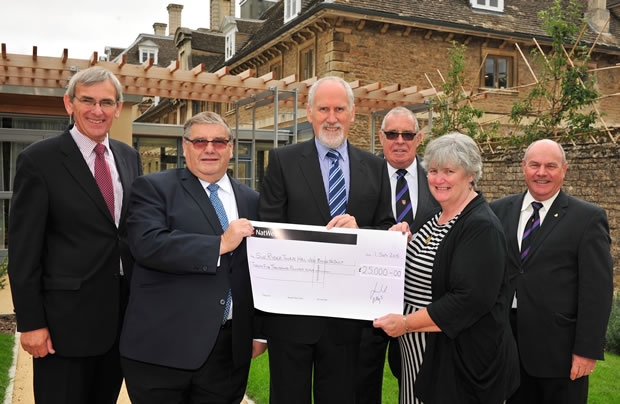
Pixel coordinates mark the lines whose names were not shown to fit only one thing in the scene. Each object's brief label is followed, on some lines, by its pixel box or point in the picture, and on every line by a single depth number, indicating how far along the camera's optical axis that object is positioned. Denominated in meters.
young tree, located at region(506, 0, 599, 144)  12.23
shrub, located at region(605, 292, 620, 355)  7.25
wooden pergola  10.91
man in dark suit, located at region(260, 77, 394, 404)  3.05
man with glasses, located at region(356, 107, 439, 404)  3.98
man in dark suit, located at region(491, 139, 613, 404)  3.25
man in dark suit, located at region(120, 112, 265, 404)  2.80
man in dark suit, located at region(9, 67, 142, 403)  3.02
